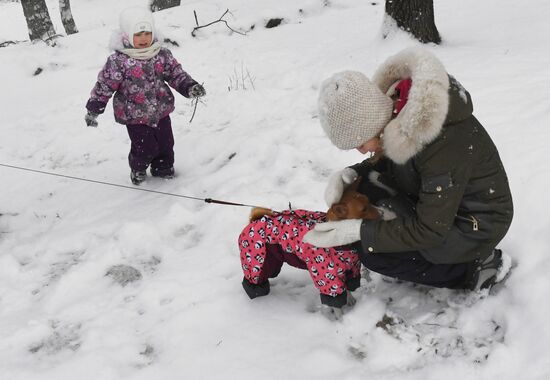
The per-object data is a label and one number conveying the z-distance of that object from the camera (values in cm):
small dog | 250
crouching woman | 202
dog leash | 406
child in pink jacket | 410
